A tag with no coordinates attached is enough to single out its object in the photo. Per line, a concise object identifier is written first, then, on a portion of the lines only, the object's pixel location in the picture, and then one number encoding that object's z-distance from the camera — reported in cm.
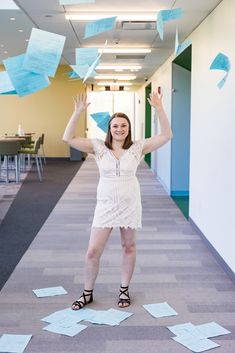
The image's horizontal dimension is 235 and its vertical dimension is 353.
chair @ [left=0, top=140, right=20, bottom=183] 999
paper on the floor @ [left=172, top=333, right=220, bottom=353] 302
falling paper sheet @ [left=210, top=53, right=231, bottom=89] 394
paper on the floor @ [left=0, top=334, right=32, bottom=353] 297
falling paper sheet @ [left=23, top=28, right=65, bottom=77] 237
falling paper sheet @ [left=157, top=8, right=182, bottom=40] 261
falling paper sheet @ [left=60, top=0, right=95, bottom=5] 225
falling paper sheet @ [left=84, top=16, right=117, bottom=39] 258
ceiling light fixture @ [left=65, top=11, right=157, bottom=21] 543
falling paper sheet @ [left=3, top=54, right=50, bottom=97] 235
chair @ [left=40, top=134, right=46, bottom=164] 1534
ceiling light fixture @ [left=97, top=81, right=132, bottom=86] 1693
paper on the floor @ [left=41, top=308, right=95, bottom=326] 341
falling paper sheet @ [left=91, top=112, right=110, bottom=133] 344
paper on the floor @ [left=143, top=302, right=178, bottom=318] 352
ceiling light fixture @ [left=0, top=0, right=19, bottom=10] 727
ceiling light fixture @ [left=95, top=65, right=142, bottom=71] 1105
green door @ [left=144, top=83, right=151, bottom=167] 1570
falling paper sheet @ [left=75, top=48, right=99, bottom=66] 278
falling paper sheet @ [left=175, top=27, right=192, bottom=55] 284
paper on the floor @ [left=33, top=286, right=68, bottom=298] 390
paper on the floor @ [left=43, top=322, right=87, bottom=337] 321
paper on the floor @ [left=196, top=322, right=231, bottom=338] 321
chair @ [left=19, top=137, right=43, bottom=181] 1082
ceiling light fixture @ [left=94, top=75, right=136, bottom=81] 1395
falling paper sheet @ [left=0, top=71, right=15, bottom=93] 236
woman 342
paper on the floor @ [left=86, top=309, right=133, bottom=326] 337
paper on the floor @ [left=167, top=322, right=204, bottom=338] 322
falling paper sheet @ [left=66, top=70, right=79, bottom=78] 285
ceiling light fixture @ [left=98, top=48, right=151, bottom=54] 823
